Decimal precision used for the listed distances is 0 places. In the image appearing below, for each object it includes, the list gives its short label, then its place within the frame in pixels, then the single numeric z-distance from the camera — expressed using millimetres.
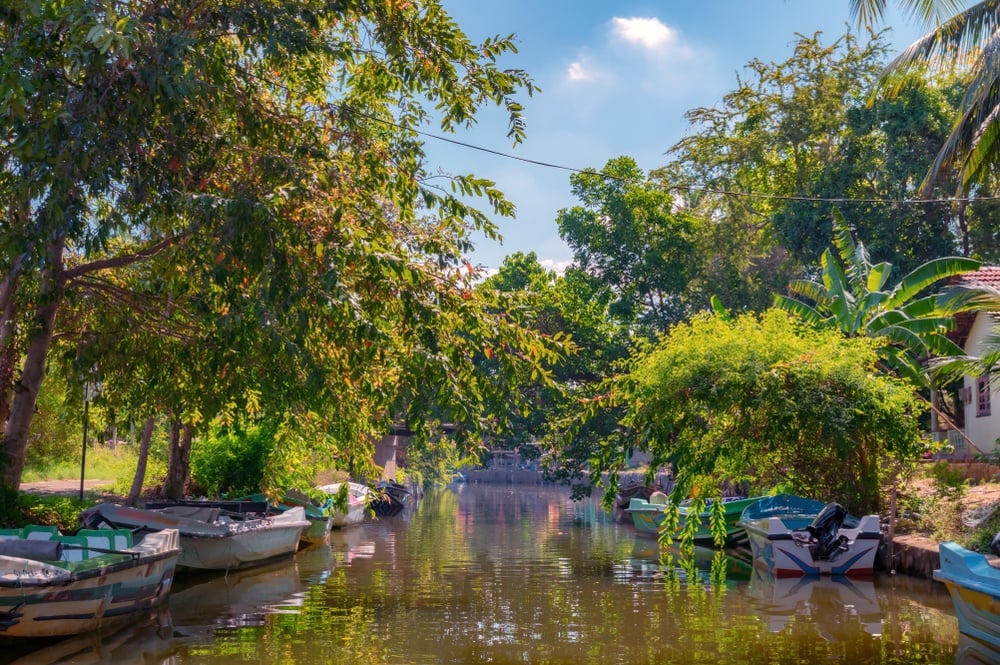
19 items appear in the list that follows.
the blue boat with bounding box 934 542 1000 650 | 11058
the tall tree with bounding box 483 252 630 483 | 43031
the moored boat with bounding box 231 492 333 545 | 26281
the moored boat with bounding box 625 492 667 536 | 31328
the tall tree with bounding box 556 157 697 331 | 43188
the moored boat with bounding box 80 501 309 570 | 16797
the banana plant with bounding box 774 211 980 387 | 24609
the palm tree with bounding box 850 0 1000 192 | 15492
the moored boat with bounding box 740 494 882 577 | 18391
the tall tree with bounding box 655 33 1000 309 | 32938
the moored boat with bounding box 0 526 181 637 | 10695
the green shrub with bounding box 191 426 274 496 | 27391
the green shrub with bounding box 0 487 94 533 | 15633
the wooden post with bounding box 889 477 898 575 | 19125
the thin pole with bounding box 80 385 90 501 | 16516
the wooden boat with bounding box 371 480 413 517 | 43469
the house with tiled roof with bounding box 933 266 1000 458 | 26297
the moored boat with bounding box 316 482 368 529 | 31359
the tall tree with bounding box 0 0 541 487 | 10750
